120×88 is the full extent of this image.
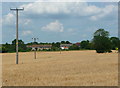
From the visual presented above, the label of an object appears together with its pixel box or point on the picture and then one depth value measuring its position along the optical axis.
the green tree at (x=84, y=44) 170.20
